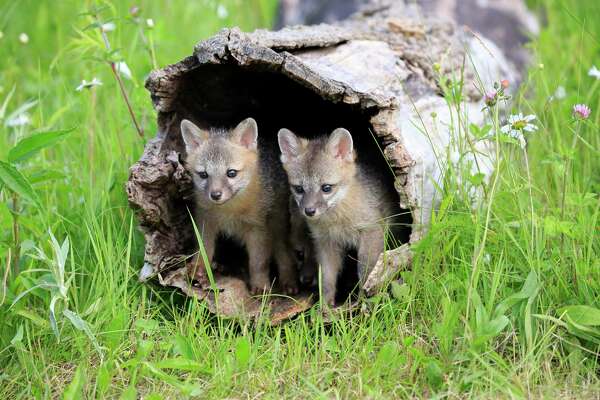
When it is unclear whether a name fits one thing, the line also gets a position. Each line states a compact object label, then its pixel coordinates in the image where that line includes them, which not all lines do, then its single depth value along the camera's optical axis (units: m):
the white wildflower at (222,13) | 15.19
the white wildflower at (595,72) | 8.49
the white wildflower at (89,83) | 9.11
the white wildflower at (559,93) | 10.98
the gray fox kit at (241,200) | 9.69
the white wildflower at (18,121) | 9.85
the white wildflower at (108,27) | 9.66
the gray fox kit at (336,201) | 9.12
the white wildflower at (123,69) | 9.80
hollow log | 8.24
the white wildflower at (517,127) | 7.45
